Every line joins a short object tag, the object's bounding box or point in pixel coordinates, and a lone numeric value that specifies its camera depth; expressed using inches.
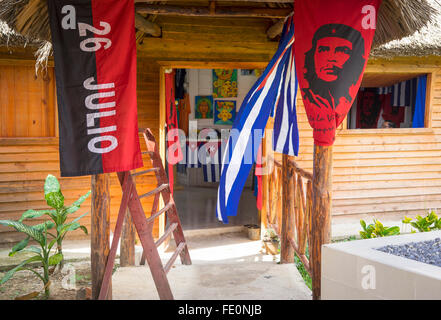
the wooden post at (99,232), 140.6
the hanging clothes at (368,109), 383.6
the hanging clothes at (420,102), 296.0
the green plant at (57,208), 179.9
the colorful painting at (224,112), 446.6
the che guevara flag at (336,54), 132.6
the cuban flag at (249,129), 159.3
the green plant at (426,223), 191.0
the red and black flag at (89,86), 126.7
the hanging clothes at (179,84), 328.2
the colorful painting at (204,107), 443.8
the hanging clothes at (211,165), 393.7
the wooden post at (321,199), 145.1
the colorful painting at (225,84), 443.8
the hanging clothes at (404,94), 337.1
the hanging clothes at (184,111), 398.0
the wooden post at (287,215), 197.5
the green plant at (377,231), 178.5
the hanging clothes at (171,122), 248.5
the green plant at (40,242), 167.3
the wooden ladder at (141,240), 140.0
